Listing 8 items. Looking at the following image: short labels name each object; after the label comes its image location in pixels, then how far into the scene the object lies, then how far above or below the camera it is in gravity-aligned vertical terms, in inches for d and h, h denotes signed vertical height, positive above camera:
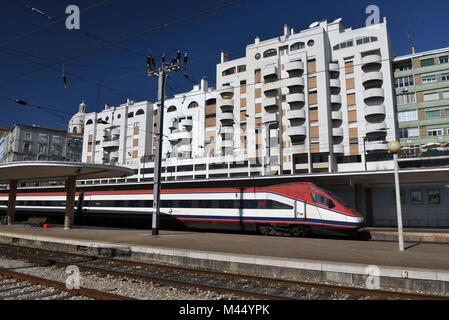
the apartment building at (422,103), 1758.1 +571.4
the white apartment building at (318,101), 1872.5 +648.5
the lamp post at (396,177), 490.0 +41.3
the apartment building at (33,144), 2965.1 +579.0
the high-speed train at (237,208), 699.4 -11.9
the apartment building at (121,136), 2797.7 +612.8
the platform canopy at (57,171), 775.1 +87.0
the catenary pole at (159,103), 707.4 +228.8
